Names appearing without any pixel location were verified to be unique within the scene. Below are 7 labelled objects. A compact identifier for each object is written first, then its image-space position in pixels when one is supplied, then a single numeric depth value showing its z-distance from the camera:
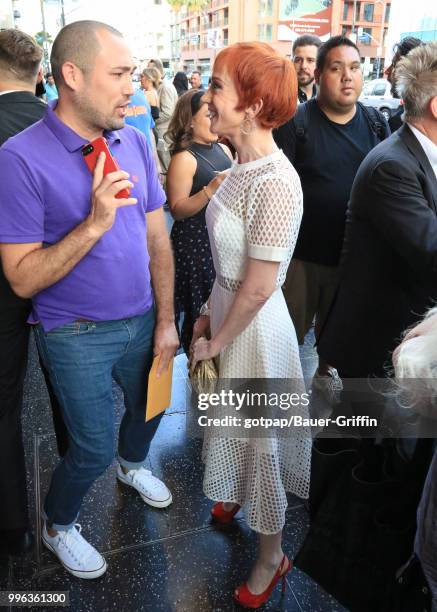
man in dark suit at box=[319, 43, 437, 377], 1.36
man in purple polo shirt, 1.17
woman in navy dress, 2.24
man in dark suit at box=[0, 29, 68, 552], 1.44
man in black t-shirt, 2.13
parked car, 15.43
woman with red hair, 1.18
